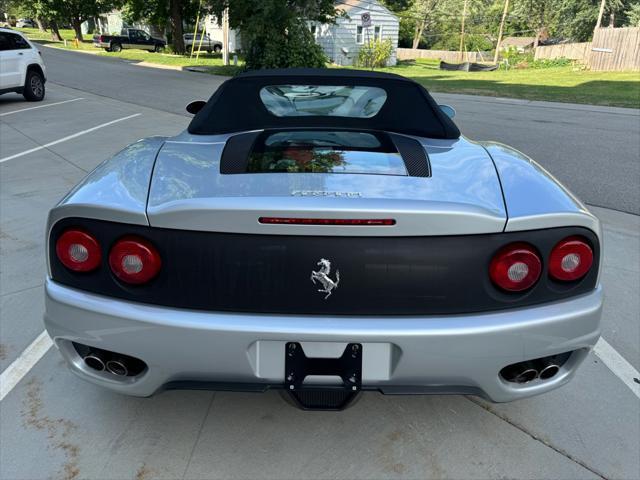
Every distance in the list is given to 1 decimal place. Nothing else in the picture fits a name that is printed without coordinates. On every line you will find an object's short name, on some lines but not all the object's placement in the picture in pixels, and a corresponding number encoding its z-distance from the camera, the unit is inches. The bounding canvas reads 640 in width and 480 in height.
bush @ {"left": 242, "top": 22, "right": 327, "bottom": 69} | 821.2
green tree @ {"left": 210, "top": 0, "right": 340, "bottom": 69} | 804.6
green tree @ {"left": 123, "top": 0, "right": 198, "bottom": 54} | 1400.1
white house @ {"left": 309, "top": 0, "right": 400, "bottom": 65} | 1360.7
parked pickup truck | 1563.7
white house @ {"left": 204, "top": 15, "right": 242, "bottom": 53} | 1785.6
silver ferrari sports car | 69.1
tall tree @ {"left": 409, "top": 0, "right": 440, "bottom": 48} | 2519.4
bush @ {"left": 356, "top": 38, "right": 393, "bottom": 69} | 1327.5
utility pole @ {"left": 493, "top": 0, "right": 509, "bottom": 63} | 1626.0
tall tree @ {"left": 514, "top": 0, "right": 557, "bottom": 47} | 2373.3
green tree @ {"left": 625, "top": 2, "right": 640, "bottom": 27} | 1887.3
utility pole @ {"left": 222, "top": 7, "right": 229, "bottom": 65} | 1089.4
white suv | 474.9
